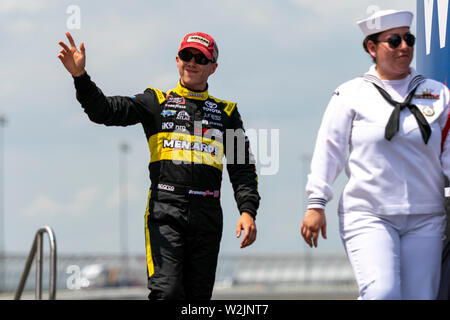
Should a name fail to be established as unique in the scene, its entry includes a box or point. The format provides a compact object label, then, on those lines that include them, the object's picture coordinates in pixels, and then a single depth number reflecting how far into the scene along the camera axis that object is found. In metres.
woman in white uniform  9.15
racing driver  10.71
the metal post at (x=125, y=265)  64.09
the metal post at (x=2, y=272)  53.84
